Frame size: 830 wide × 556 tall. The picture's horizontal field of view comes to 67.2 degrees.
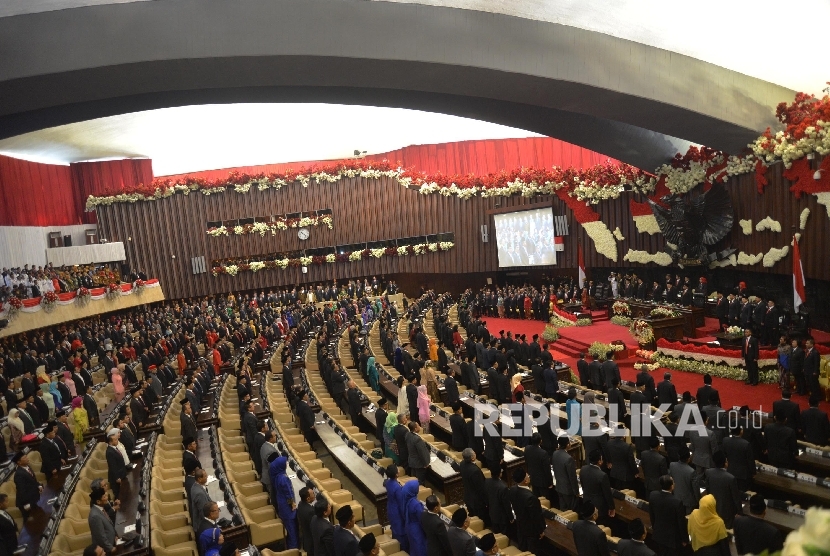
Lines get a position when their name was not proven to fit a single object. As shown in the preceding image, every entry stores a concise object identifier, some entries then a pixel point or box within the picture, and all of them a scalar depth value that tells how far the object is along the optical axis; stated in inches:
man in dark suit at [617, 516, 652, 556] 179.6
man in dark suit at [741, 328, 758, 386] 419.5
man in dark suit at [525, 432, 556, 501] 280.8
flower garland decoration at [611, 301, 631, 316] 658.8
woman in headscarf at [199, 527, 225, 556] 217.6
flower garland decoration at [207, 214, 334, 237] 1109.1
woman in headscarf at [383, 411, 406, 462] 342.0
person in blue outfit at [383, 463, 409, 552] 248.8
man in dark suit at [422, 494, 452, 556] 216.8
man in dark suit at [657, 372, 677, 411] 344.2
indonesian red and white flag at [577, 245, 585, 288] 810.2
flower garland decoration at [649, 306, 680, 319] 553.5
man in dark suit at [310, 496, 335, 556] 220.5
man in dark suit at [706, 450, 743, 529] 222.2
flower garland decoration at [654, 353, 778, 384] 432.1
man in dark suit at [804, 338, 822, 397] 369.7
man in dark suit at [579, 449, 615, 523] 243.4
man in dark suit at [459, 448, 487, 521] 267.1
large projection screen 875.4
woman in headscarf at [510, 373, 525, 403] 437.2
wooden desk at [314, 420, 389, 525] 294.7
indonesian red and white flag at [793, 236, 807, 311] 452.4
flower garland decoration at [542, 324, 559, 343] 670.5
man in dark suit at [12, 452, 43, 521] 293.6
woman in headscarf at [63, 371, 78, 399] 515.5
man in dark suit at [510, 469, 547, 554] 237.6
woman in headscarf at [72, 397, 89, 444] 422.6
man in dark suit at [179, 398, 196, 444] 385.1
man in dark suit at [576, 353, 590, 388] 450.9
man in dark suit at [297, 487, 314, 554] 237.0
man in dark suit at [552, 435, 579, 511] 262.4
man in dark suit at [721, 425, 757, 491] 252.8
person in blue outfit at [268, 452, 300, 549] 267.1
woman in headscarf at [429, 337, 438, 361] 603.2
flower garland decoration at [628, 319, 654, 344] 535.8
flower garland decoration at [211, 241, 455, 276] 1103.6
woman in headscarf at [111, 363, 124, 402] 545.6
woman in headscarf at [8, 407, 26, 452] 404.2
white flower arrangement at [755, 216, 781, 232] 508.3
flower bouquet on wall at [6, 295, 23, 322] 641.6
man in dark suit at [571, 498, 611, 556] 197.9
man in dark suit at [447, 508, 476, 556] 198.8
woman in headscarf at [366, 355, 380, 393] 525.3
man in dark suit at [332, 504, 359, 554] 209.9
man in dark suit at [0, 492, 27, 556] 252.4
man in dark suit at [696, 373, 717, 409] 313.6
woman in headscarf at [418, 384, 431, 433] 400.7
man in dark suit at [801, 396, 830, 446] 275.1
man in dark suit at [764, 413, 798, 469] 261.0
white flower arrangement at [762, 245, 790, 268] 503.8
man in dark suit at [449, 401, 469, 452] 340.8
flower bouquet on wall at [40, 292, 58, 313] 700.7
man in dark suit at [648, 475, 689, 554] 208.5
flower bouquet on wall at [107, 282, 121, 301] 848.9
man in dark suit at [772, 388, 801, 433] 285.1
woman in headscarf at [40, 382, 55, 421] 486.7
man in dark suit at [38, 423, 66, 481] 344.5
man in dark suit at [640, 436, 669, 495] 255.1
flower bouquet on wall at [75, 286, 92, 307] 778.2
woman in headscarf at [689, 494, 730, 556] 194.1
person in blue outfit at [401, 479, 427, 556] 232.5
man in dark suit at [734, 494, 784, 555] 179.9
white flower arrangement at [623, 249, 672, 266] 682.2
